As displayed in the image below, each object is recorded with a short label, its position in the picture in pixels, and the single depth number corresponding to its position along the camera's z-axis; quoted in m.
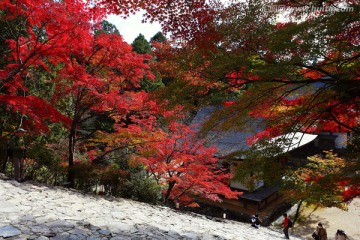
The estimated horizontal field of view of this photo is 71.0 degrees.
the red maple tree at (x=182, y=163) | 11.02
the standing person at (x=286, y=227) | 10.50
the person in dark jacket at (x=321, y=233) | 9.24
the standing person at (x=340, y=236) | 8.41
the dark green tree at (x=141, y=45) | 30.45
